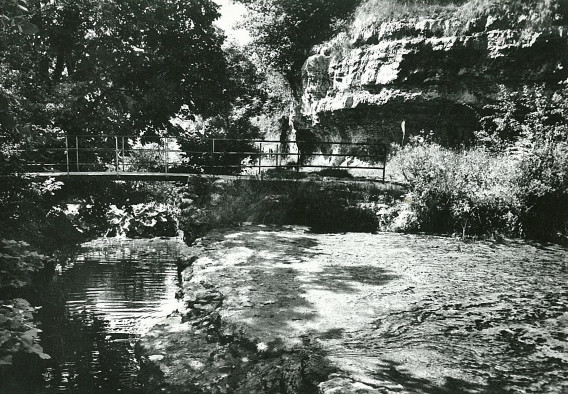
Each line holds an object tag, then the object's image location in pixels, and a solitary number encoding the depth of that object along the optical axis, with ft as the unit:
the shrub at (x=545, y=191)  34.58
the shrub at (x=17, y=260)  15.87
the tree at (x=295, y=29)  64.08
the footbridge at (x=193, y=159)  45.37
